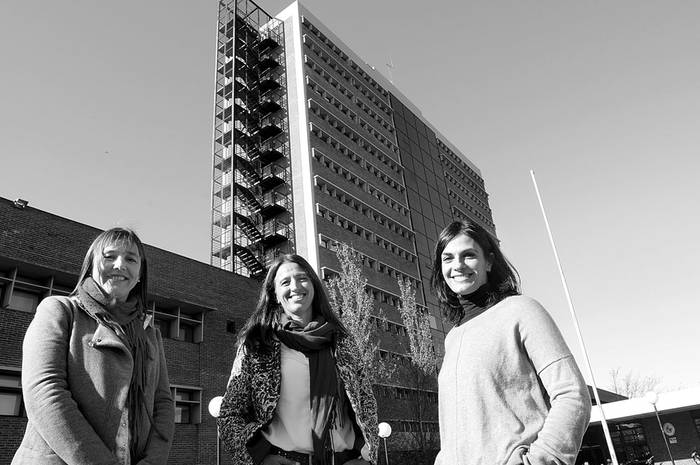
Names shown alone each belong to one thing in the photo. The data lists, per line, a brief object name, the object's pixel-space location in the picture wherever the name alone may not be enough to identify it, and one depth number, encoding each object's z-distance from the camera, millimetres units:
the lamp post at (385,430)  18030
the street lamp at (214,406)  11664
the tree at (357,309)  22234
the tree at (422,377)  22797
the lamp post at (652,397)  20211
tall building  31109
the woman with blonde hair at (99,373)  2117
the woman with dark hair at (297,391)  2553
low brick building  12977
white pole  20672
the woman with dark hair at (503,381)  1867
